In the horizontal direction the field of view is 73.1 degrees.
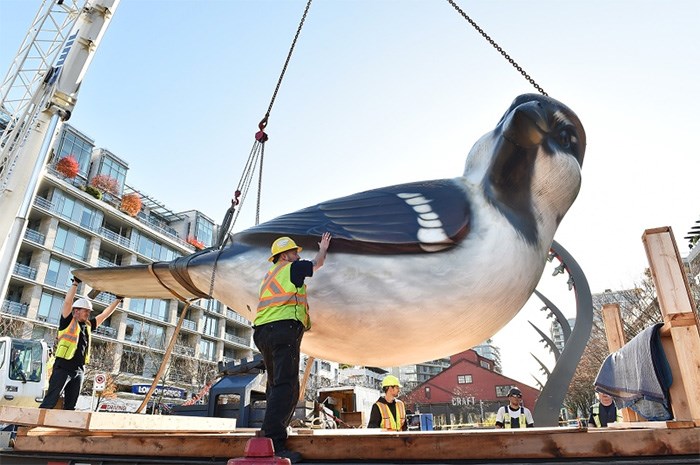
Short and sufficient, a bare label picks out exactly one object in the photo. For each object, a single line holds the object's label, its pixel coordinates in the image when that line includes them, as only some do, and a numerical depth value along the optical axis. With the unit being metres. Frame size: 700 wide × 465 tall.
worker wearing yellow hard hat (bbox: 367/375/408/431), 5.55
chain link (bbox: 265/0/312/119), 5.72
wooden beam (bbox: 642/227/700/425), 2.25
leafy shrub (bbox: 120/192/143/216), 42.38
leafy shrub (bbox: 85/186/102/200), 38.16
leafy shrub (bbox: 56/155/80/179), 37.00
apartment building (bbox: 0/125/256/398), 32.41
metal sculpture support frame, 3.89
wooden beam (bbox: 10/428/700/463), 1.95
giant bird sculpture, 2.89
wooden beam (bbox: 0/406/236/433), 3.06
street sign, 13.68
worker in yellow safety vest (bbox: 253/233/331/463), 2.63
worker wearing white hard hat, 4.73
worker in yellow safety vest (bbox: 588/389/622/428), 6.95
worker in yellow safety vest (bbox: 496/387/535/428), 7.01
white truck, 12.62
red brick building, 49.91
